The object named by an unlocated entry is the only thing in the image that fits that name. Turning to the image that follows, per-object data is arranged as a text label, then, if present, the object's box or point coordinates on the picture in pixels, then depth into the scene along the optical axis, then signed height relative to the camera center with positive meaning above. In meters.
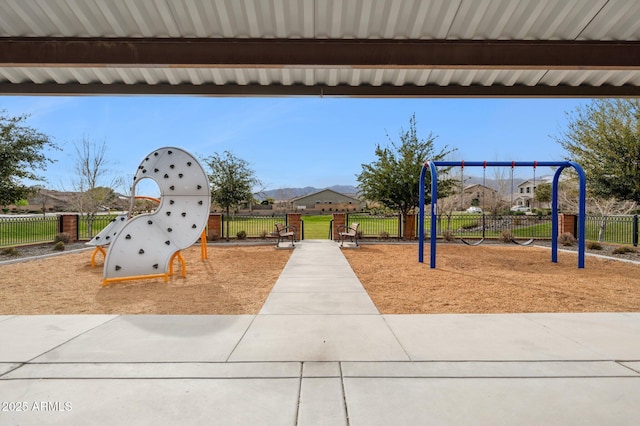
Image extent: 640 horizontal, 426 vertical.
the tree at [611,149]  14.71 +2.85
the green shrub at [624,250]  12.81 -1.33
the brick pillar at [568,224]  16.80 -0.51
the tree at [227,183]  18.61 +1.50
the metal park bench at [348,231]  14.67 -0.87
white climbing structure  7.91 -0.28
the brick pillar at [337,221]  17.34 -0.45
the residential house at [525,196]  64.86 +4.09
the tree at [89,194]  21.56 +1.03
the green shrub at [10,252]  12.22 -1.47
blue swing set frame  9.91 +0.54
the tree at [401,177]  17.80 +1.83
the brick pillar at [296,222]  17.03 -0.50
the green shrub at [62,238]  15.04 -1.19
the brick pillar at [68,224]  16.12 -0.64
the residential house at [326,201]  89.56 +3.00
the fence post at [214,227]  17.31 -0.79
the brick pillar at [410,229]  17.77 -0.84
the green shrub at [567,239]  15.60 -1.16
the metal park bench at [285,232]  14.82 -0.91
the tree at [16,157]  14.43 +2.24
